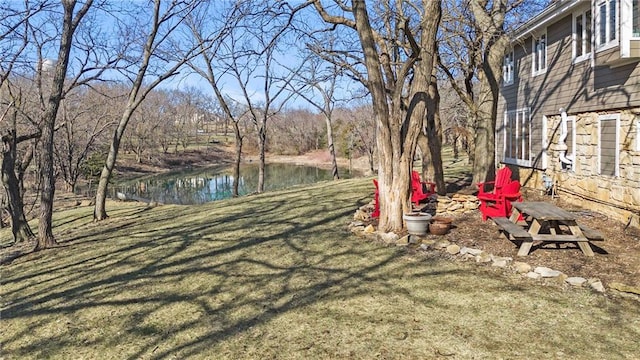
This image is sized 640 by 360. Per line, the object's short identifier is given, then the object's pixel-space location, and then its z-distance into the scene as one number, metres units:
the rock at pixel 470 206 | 7.86
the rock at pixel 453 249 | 5.47
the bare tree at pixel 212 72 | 17.17
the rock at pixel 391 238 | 6.10
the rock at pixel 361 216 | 7.78
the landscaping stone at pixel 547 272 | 4.50
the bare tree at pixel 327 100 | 19.98
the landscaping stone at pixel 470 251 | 5.29
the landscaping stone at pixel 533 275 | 4.52
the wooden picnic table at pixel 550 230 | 5.14
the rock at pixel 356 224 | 7.27
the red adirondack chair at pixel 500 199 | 7.18
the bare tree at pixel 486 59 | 9.78
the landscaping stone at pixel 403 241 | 6.04
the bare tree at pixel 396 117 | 6.66
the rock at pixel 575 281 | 4.29
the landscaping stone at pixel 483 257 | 5.12
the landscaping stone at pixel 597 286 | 4.14
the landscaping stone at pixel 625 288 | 4.03
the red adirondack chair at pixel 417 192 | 7.74
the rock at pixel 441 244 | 5.70
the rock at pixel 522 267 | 4.70
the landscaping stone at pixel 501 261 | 4.93
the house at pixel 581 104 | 6.81
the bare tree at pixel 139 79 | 11.34
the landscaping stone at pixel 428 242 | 5.84
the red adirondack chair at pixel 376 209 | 7.76
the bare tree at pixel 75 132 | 19.45
